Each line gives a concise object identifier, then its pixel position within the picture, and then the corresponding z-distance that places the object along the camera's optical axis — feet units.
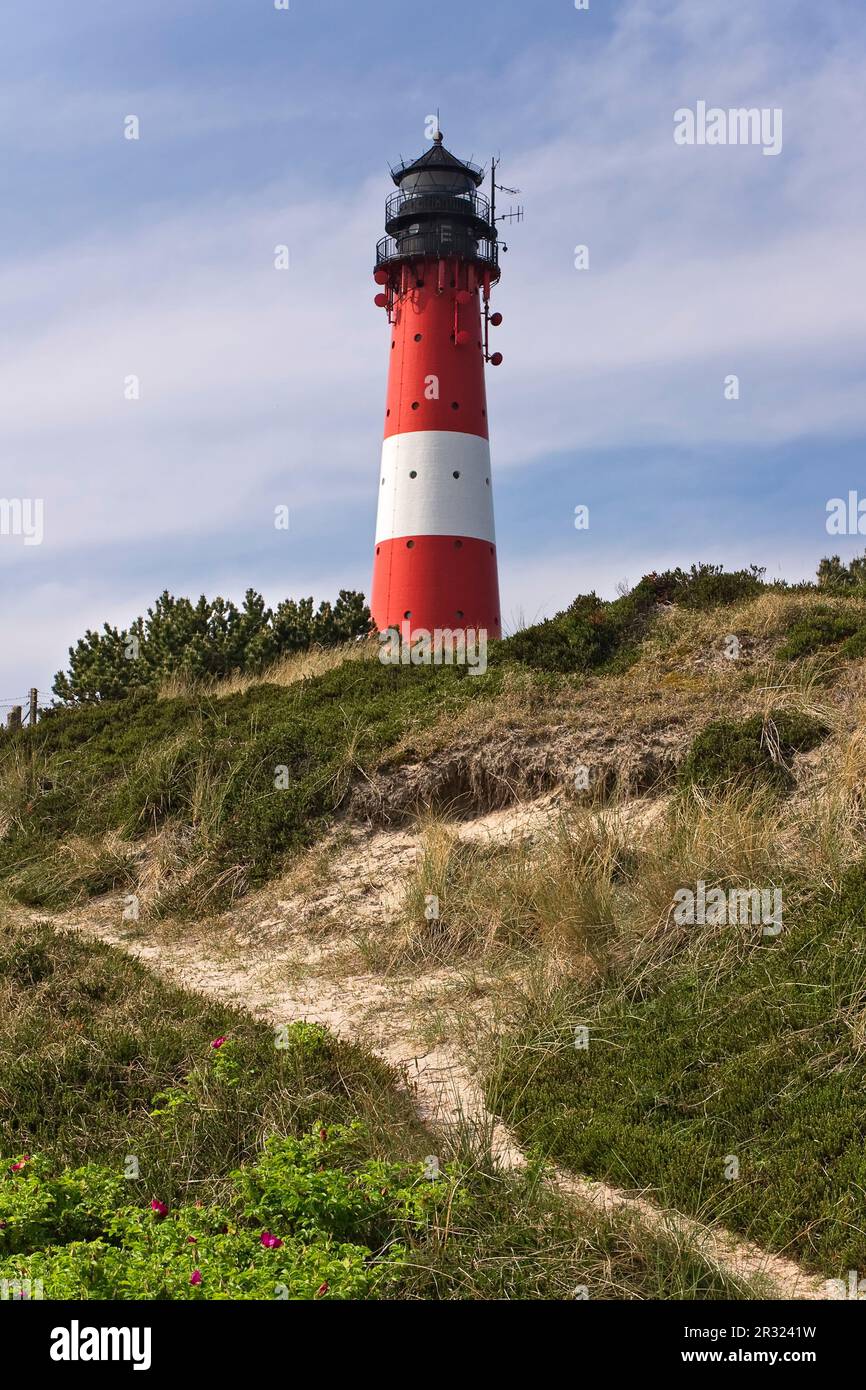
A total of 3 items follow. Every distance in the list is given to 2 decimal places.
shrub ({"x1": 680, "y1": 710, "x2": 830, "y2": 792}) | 34.78
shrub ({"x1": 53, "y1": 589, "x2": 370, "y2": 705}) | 66.54
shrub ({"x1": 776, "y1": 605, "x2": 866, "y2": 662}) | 42.75
